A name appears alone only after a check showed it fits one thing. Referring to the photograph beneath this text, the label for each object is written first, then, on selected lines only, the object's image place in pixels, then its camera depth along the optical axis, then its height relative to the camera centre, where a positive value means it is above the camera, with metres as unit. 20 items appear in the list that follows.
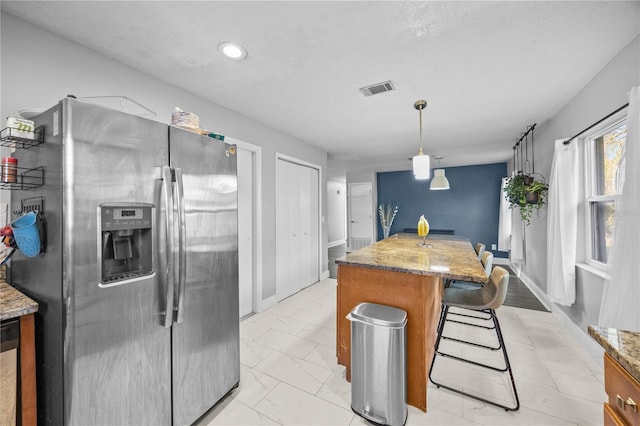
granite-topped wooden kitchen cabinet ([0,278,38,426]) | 1.05 -0.61
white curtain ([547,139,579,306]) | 2.55 -0.14
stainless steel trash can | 1.49 -0.93
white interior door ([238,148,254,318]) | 3.03 -0.18
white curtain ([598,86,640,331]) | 1.54 -0.23
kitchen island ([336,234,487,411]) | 1.65 -0.55
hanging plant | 3.20 +0.24
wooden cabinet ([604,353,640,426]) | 0.67 -0.53
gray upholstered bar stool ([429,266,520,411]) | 1.73 -0.68
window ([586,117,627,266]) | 2.21 +0.24
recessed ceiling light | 1.72 +1.15
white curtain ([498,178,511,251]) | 5.67 -0.36
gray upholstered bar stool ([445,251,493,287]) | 2.11 -0.50
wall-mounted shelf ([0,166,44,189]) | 1.15 +0.17
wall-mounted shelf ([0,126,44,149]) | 1.13 +0.35
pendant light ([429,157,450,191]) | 3.78 +0.44
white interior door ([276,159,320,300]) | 3.66 -0.24
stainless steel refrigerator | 1.05 -0.27
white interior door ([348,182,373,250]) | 7.78 -0.10
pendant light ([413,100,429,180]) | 2.66 +0.51
